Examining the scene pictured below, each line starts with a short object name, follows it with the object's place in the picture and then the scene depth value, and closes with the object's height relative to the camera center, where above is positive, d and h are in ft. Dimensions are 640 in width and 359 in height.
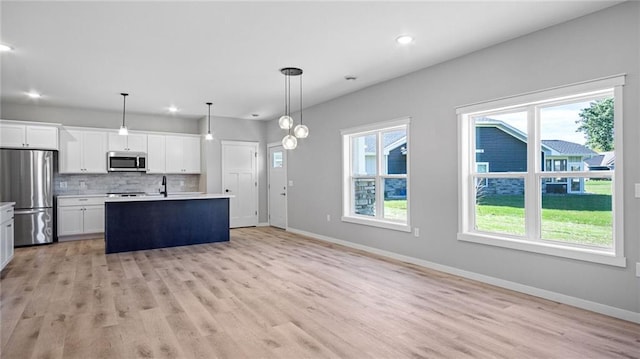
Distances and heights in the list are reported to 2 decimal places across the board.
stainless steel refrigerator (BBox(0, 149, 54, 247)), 20.86 -0.62
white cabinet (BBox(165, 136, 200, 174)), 27.20 +1.90
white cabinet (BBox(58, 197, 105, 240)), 22.93 -2.28
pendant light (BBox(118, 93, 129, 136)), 20.66 +4.78
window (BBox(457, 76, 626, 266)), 10.83 +0.16
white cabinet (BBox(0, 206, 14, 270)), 15.12 -2.39
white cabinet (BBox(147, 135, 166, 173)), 26.43 +1.84
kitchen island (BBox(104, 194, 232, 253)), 19.44 -2.38
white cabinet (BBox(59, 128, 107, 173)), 23.67 +1.90
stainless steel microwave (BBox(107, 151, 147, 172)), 24.98 +1.26
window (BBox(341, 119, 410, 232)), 17.81 +0.16
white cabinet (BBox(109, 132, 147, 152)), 25.18 +2.60
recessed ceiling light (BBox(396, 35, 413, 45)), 12.43 +4.77
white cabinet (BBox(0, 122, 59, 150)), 21.02 +2.62
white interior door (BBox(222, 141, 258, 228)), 28.43 -0.09
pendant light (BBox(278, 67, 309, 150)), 15.25 +2.22
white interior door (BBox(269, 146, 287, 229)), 27.84 -0.66
